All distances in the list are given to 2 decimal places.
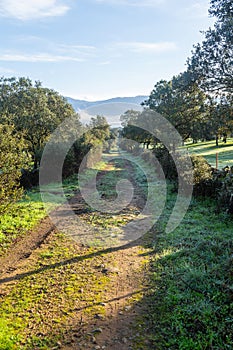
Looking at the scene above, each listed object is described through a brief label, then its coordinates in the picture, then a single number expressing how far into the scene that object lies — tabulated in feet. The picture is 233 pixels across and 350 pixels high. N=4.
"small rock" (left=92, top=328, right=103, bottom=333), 14.01
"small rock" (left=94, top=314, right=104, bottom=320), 15.14
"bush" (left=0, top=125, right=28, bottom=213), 26.81
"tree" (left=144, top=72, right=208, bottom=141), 42.11
